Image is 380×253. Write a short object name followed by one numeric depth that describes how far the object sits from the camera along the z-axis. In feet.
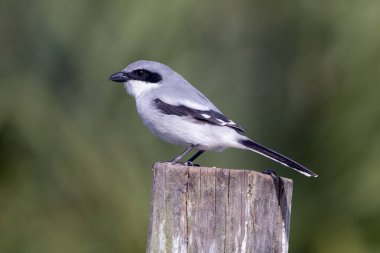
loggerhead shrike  27.96
